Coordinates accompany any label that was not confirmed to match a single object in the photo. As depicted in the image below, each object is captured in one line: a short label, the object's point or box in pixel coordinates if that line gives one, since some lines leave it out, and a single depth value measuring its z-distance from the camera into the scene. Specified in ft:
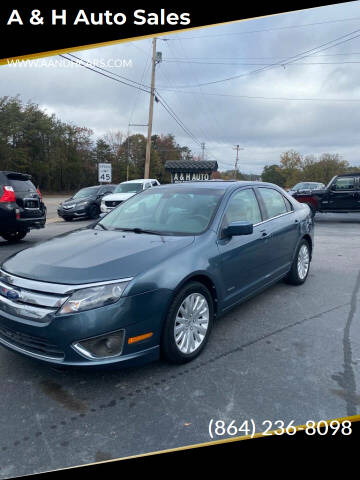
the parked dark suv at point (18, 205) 25.25
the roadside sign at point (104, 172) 65.14
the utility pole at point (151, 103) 75.04
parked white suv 45.01
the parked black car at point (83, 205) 47.73
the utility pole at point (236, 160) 266.57
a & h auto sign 59.36
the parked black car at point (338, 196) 43.45
